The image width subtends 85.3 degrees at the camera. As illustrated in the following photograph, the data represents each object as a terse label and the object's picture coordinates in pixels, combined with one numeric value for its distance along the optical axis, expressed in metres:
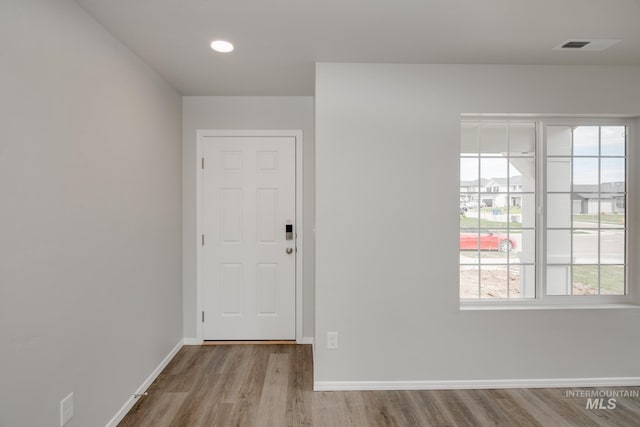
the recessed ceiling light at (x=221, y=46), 2.24
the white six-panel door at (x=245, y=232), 3.47
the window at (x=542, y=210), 2.75
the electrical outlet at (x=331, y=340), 2.60
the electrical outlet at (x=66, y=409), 1.70
